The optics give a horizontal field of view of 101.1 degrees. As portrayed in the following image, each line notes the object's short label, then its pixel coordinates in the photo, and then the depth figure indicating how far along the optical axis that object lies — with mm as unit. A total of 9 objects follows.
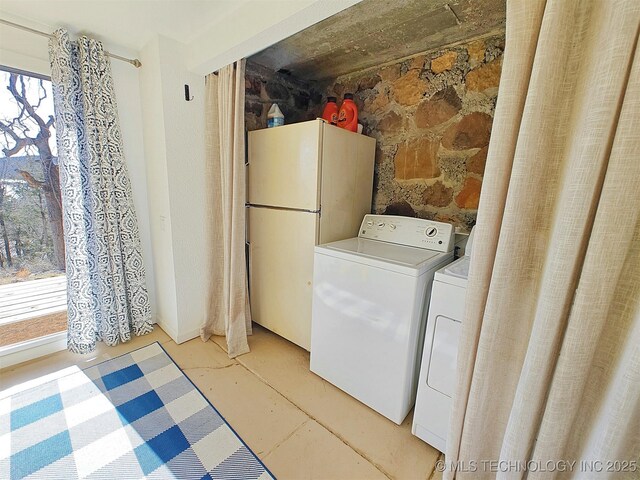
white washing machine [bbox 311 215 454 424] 1356
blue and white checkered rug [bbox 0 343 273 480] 1202
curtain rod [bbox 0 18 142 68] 1522
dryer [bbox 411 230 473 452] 1189
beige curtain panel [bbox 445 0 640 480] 679
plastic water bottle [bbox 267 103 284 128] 2074
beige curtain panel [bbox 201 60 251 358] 1811
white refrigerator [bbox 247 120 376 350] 1801
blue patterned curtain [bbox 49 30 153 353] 1704
